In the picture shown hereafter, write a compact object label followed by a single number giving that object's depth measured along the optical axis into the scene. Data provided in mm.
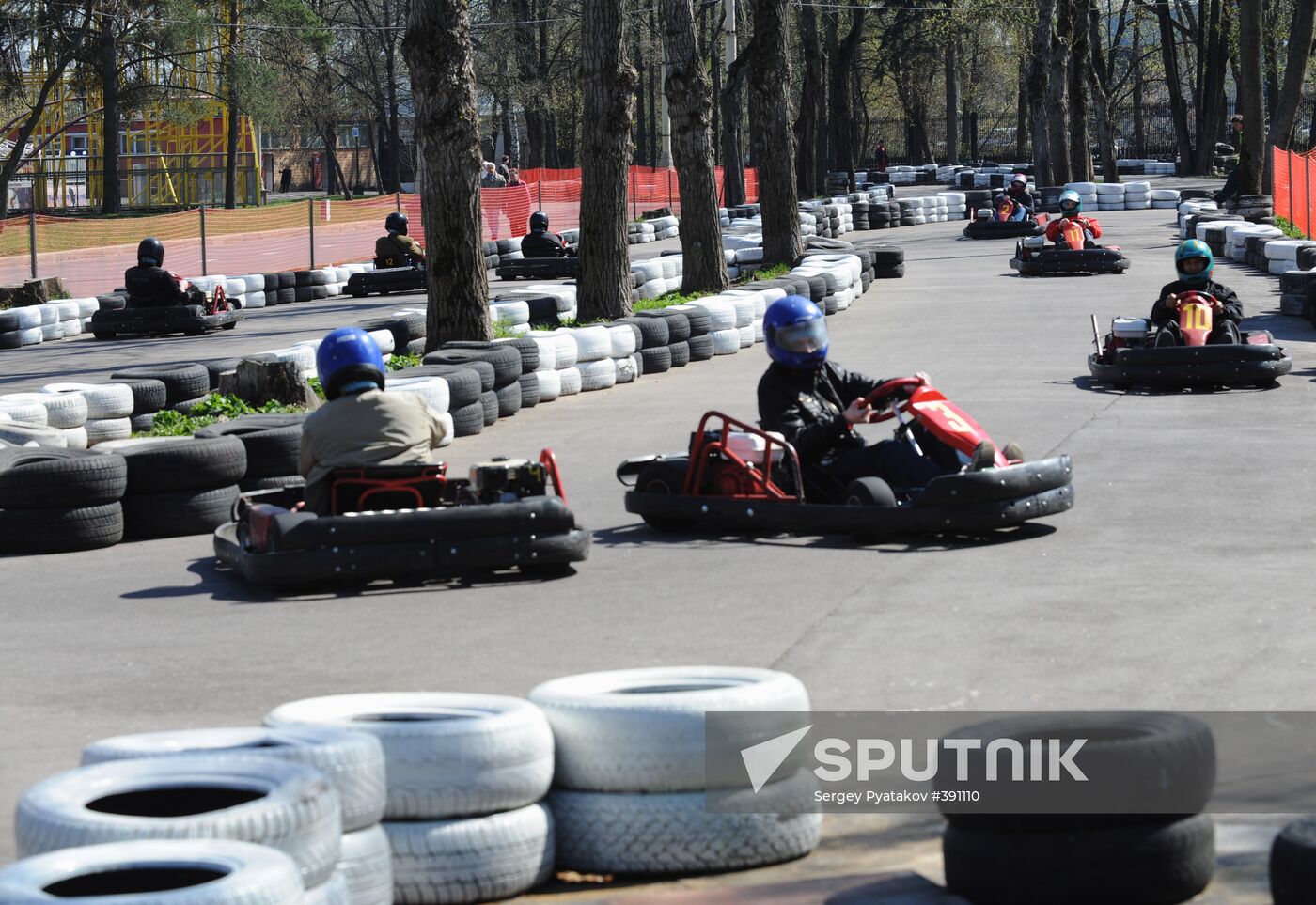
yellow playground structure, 50125
